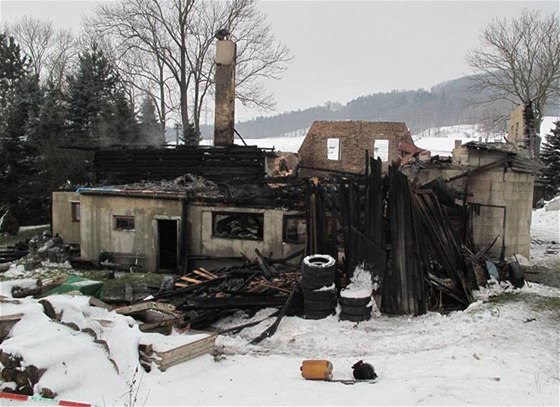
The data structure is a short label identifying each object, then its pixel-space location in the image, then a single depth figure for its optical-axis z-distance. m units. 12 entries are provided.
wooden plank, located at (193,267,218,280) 12.00
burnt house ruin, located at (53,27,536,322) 10.22
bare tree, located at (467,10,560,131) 37.09
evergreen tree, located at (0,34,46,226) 29.28
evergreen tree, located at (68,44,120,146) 31.20
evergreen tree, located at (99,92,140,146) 30.17
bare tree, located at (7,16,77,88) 45.28
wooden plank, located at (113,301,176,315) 8.92
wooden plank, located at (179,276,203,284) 11.73
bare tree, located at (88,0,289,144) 34.53
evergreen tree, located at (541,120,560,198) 33.78
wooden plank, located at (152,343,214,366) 6.42
